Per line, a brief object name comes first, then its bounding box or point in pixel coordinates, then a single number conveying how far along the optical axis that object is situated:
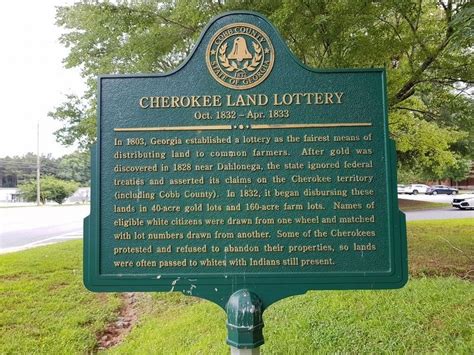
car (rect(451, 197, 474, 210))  19.03
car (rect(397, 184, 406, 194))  35.91
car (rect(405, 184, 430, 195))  35.59
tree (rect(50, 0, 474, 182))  5.22
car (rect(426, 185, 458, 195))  32.49
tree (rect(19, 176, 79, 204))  33.84
